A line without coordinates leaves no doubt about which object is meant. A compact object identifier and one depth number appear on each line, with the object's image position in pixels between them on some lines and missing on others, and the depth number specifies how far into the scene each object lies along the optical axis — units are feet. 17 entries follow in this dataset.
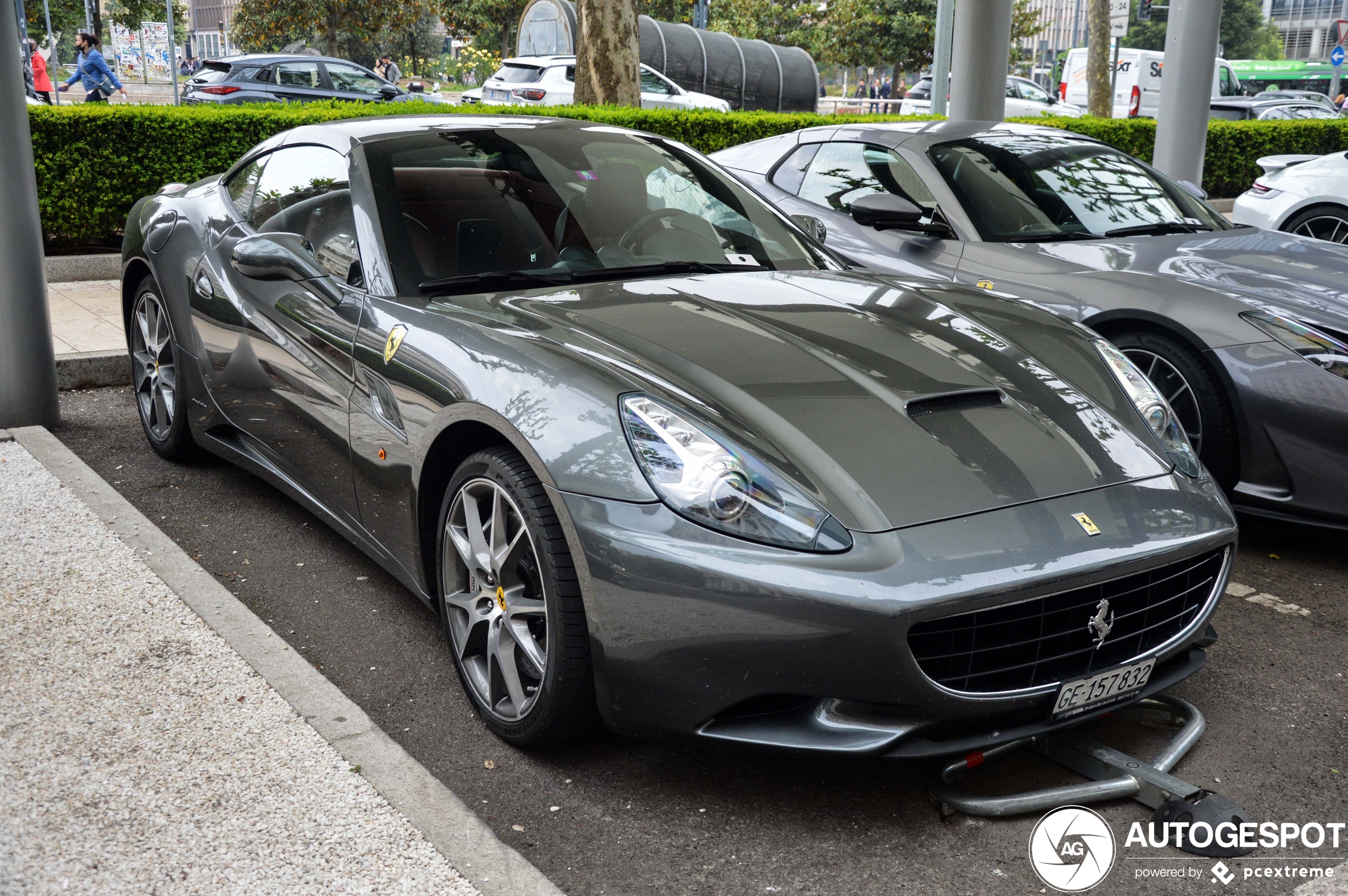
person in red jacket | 62.34
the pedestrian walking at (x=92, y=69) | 60.85
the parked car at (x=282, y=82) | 66.95
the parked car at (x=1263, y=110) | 86.69
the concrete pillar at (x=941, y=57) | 45.60
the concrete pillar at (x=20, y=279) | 16.90
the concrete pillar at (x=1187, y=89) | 32.91
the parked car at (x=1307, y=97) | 98.68
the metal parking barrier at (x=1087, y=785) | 8.38
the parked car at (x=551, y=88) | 70.54
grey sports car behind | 13.41
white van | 93.97
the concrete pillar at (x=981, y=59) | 32.81
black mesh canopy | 81.56
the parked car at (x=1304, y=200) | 28.99
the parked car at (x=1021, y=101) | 76.69
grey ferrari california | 7.75
